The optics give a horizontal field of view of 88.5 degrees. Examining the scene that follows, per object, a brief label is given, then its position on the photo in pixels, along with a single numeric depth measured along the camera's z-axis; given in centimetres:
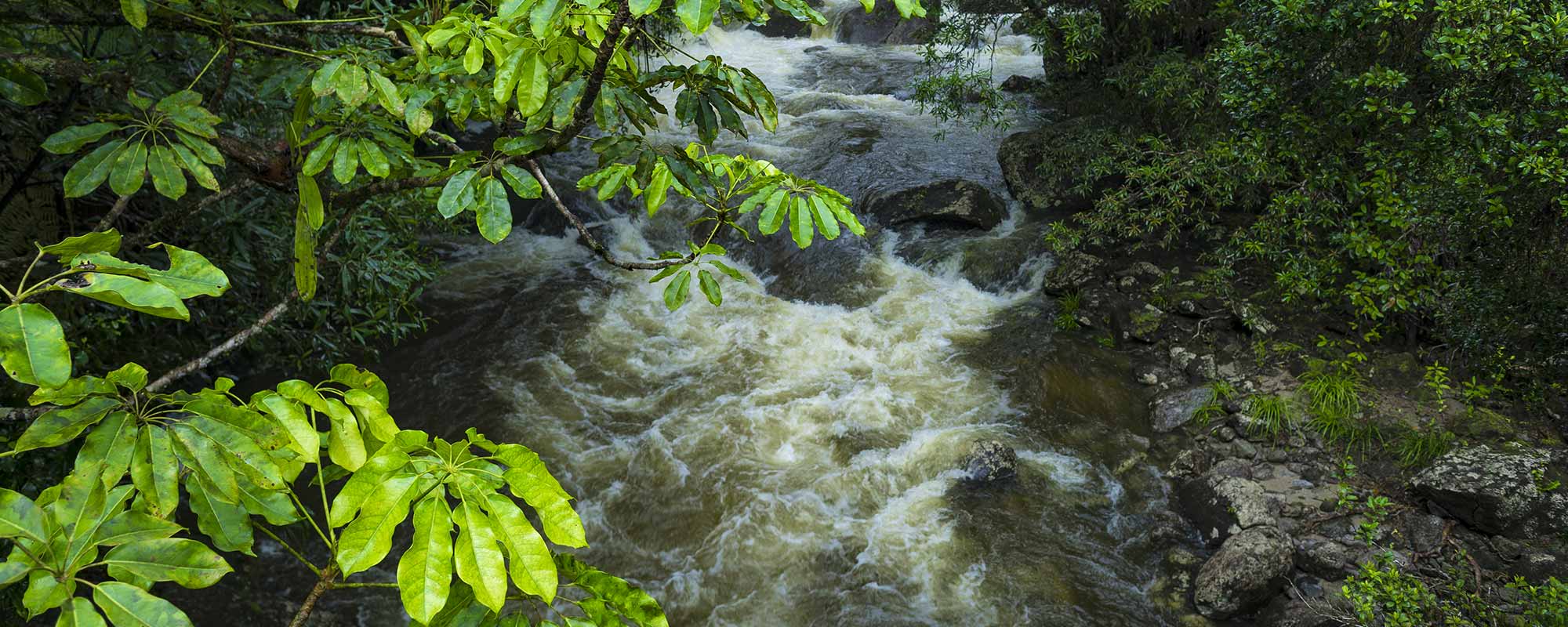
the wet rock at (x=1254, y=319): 597
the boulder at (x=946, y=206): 862
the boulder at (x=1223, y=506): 461
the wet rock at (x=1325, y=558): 422
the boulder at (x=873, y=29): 1614
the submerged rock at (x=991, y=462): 530
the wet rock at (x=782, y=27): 1741
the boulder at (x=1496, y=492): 407
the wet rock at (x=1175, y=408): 560
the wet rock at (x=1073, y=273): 721
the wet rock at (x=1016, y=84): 1146
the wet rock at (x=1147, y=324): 639
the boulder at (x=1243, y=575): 417
